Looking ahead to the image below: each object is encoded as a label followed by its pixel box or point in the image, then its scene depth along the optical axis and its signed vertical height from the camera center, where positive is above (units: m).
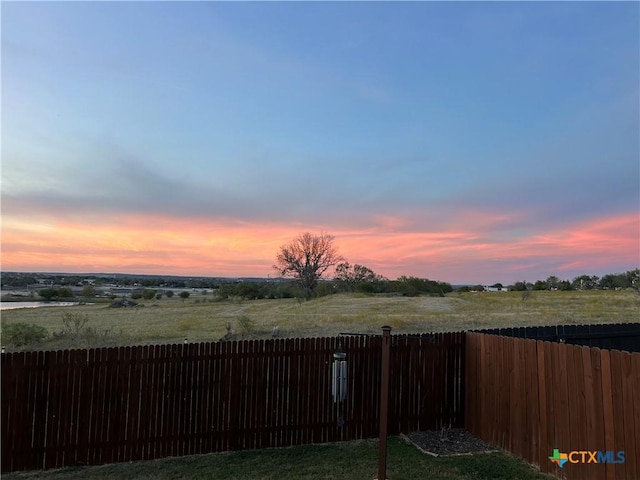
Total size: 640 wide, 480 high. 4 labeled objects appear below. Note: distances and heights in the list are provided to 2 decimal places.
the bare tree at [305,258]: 60.09 +2.85
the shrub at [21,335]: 14.29 -2.17
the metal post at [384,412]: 4.36 -1.45
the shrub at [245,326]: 16.67 -2.20
